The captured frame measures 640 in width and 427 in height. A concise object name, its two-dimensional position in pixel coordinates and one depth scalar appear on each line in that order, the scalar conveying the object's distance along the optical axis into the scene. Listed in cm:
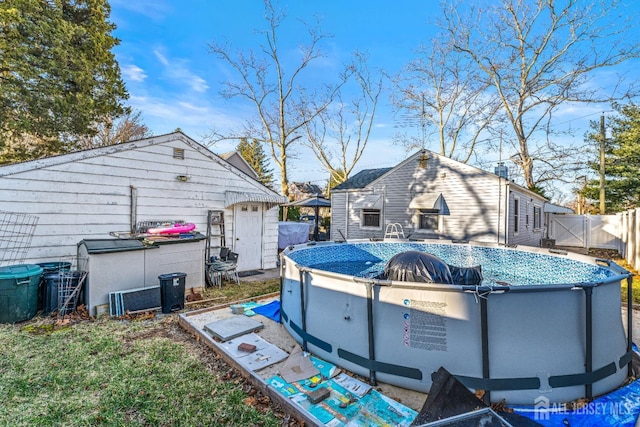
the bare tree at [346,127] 2266
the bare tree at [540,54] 1580
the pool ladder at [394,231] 1301
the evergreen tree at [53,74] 933
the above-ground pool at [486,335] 283
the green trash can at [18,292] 468
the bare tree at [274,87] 1795
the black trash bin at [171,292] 557
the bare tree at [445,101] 2075
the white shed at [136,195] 588
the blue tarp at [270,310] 525
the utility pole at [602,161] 1691
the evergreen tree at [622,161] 1823
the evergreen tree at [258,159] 2944
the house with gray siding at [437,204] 1112
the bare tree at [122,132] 1783
